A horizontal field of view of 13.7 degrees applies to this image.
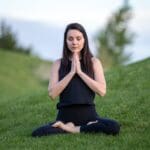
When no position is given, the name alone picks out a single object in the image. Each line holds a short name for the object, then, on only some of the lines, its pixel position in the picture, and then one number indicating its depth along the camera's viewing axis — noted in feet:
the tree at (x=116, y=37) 149.28
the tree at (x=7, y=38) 145.28
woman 28.17
